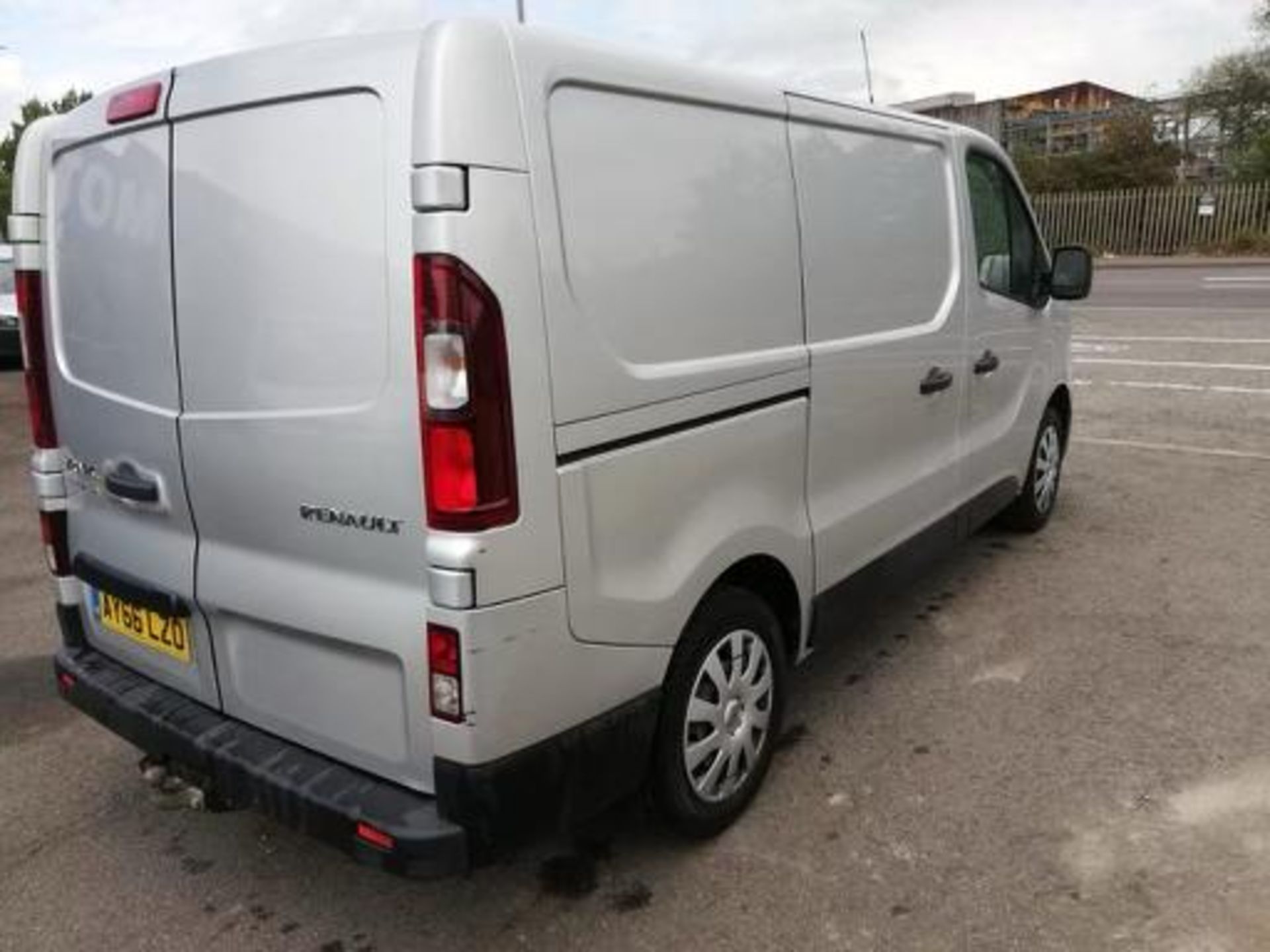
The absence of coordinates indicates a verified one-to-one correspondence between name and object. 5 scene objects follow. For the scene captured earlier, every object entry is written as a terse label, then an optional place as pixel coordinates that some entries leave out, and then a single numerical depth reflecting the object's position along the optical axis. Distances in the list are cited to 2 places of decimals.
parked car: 13.99
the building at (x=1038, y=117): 36.34
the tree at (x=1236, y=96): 36.59
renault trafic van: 2.13
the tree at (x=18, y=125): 51.91
